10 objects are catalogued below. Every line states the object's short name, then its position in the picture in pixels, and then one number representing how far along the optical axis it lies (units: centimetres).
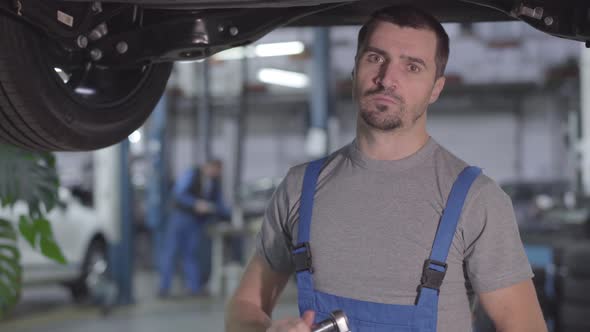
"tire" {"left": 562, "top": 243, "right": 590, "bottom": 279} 400
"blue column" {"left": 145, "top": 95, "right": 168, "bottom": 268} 900
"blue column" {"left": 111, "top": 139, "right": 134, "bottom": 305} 690
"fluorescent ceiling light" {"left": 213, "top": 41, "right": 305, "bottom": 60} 981
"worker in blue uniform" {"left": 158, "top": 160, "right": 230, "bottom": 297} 789
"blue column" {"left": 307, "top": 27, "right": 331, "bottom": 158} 777
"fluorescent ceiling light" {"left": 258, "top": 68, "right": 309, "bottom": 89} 1396
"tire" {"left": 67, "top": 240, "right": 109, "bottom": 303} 680
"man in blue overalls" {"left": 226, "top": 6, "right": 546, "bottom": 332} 135
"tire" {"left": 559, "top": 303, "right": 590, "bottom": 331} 407
